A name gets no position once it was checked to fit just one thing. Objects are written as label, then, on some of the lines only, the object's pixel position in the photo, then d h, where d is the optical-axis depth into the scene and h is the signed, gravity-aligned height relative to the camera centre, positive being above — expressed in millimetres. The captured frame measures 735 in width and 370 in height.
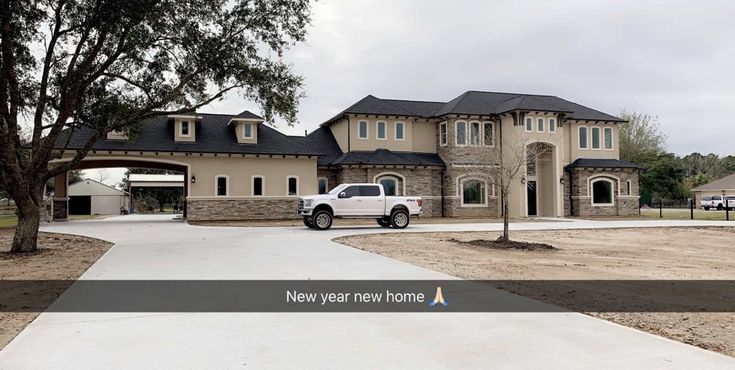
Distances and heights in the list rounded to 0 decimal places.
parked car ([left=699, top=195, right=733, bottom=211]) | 49012 -1039
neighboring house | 53719 +395
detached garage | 46750 +110
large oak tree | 12547 +3782
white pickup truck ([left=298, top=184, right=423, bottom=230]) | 19516 -369
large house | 27719 +2382
